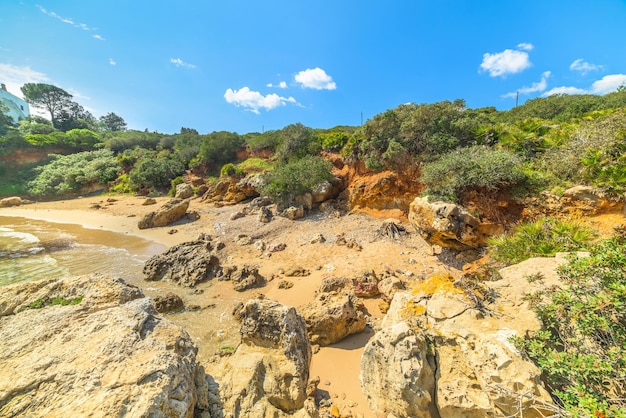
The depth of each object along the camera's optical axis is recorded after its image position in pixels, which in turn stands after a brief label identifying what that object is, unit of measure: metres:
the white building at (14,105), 49.94
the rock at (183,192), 23.88
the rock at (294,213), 15.68
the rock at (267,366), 3.29
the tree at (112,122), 66.19
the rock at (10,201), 25.78
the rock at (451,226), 8.31
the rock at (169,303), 7.87
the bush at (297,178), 16.42
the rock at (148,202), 23.62
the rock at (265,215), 15.59
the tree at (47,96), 49.41
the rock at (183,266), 9.86
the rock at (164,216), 17.49
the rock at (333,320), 5.98
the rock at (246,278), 9.14
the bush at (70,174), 28.45
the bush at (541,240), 5.33
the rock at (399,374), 3.10
